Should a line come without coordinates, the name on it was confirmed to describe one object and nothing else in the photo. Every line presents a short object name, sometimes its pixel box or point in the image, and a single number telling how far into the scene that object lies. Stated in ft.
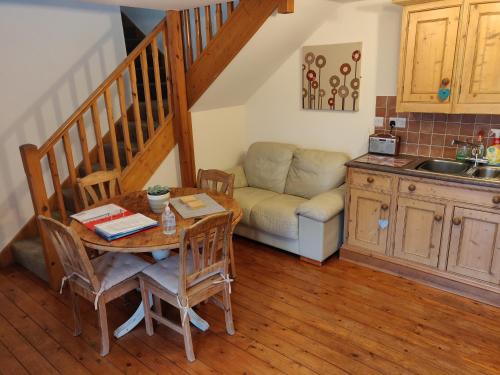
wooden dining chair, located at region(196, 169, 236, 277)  10.13
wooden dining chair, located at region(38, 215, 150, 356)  6.84
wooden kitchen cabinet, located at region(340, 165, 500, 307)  8.64
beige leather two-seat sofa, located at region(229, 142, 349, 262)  10.60
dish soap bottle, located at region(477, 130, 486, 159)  9.61
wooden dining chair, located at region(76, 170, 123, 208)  9.50
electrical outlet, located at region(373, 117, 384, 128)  11.27
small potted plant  8.27
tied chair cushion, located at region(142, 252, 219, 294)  7.26
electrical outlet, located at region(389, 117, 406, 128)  10.82
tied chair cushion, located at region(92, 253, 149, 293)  7.48
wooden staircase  9.57
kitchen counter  8.38
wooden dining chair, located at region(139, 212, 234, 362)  6.73
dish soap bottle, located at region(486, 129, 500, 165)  9.27
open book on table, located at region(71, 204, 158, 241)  7.19
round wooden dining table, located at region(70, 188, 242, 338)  6.87
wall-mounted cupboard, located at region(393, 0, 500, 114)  8.25
